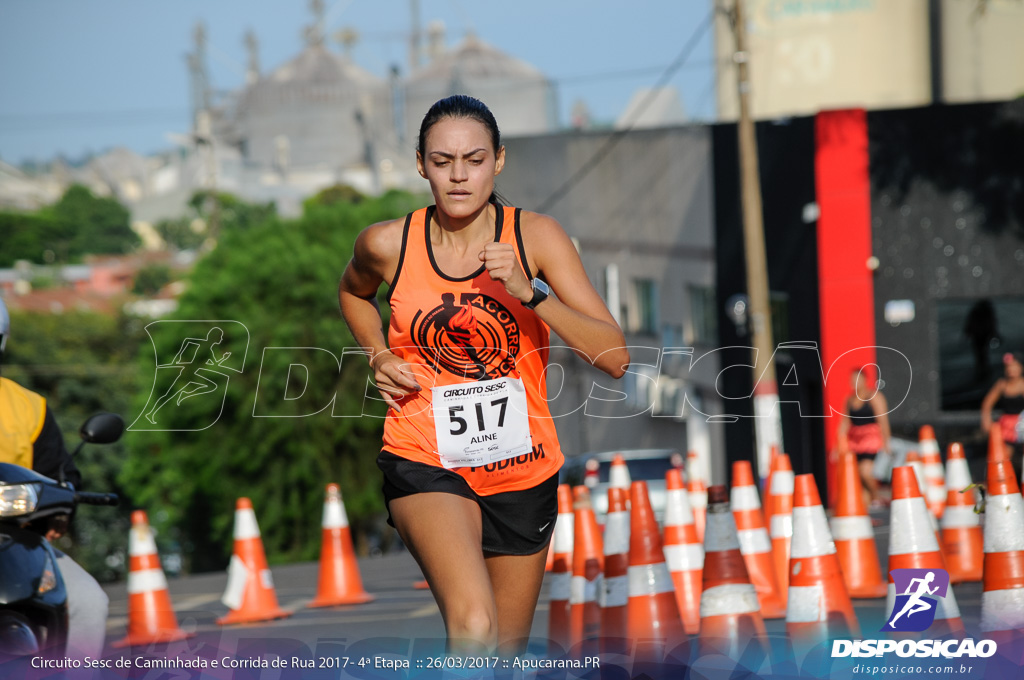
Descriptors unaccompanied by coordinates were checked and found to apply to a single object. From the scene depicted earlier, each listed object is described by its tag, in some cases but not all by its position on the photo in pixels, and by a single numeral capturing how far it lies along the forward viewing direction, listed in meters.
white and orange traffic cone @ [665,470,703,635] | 14.59
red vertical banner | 41.19
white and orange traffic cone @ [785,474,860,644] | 11.82
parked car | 33.56
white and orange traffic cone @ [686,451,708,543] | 20.27
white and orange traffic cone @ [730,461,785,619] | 14.84
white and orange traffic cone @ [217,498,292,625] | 20.11
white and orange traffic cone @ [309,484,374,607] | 21.89
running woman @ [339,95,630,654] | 8.33
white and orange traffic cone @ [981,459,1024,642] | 10.77
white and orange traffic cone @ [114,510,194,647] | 18.84
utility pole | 37.59
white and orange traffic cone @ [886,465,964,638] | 11.70
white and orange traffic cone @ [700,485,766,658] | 11.55
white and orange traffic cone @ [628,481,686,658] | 12.34
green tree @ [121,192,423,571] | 65.06
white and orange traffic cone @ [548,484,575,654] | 14.66
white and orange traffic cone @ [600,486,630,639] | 12.95
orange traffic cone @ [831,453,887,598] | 15.18
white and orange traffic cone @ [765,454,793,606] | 15.77
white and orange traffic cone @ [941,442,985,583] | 16.83
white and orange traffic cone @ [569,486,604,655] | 14.26
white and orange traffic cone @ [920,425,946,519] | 21.45
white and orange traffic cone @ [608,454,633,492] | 22.48
